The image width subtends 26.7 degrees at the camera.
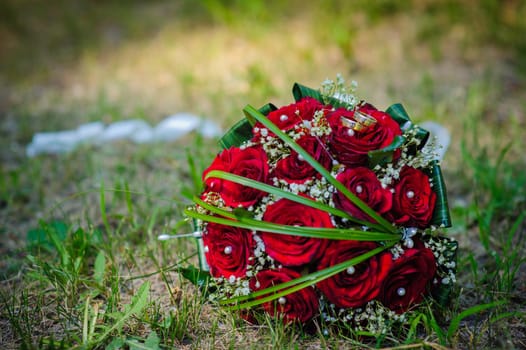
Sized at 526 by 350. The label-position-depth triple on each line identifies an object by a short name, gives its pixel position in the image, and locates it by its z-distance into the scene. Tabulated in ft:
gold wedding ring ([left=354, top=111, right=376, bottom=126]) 3.12
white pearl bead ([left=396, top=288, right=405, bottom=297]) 3.09
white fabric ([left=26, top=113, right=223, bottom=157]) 5.13
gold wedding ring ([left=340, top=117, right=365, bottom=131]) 3.11
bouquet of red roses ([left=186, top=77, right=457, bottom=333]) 3.03
